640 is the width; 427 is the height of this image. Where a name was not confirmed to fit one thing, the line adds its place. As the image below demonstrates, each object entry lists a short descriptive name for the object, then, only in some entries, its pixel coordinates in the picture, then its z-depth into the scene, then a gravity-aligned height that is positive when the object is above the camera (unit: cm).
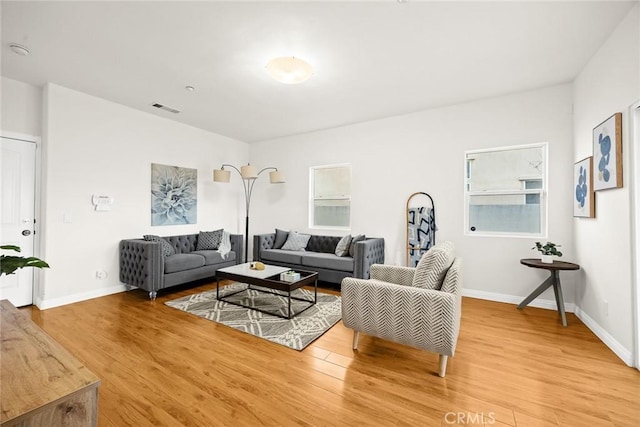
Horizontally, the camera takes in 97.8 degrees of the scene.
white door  335 +2
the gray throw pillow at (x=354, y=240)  449 -43
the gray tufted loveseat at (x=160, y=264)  378 -78
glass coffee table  311 -79
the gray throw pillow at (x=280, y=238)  538 -49
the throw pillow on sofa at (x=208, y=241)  502 -53
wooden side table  300 -72
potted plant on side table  316 -42
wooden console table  89 -61
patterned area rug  274 -118
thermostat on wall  391 +12
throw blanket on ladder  420 -26
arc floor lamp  522 +69
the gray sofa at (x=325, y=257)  408 -72
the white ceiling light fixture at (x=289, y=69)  271 +142
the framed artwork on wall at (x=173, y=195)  466 +29
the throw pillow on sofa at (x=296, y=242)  516 -54
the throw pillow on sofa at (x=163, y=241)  415 -45
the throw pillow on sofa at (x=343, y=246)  456 -54
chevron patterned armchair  204 -73
